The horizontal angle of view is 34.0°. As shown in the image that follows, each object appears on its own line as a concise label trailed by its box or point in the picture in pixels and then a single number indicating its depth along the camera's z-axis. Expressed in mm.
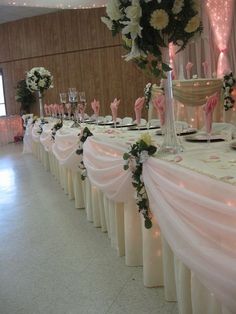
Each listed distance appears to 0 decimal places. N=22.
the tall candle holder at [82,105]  4637
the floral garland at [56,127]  4875
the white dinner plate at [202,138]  2352
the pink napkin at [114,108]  3705
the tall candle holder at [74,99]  4516
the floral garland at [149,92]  5556
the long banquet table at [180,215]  1391
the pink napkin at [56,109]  6812
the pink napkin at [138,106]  3081
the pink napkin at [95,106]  4311
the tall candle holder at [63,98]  5145
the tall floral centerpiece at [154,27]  1920
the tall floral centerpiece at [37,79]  7152
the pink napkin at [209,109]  2133
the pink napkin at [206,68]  6536
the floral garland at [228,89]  5230
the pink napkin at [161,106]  2436
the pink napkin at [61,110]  6094
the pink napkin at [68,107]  5531
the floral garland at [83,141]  3467
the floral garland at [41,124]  6317
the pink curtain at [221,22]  6875
